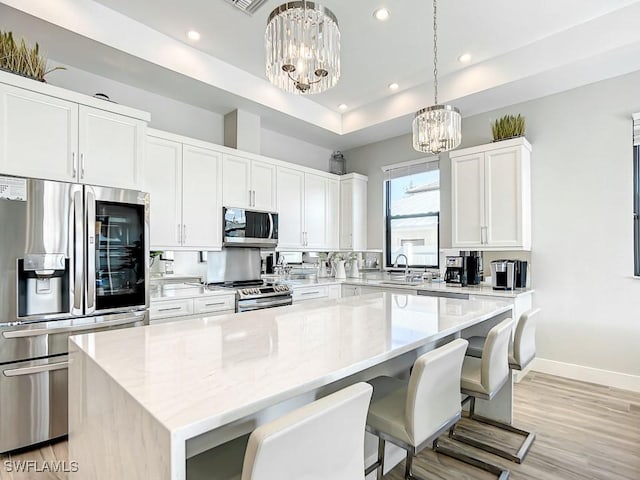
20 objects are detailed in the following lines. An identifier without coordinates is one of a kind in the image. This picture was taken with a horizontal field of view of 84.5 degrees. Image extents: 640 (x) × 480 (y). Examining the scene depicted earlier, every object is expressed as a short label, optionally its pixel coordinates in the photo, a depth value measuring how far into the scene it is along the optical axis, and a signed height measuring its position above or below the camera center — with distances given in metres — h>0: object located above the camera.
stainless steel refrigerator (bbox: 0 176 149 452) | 2.22 -0.29
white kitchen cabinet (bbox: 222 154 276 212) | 3.92 +0.72
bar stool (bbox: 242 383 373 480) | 0.78 -0.49
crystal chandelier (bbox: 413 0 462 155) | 2.51 +0.83
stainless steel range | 3.59 -0.42
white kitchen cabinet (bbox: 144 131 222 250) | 3.36 +0.52
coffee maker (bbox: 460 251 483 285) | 3.99 -0.29
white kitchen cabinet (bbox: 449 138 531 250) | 3.63 +0.51
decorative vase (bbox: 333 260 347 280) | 5.10 -0.39
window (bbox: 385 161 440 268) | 4.73 +0.42
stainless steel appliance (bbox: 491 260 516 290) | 3.60 -0.33
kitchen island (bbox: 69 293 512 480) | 0.82 -0.39
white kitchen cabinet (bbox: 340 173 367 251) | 5.21 +0.47
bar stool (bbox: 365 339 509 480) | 1.34 -0.69
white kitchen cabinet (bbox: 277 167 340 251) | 4.51 +0.46
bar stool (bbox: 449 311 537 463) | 1.83 -0.74
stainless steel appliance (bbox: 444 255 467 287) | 4.02 -0.33
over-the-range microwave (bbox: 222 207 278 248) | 3.88 +0.19
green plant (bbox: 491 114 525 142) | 3.73 +1.24
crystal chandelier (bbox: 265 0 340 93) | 1.72 +1.02
